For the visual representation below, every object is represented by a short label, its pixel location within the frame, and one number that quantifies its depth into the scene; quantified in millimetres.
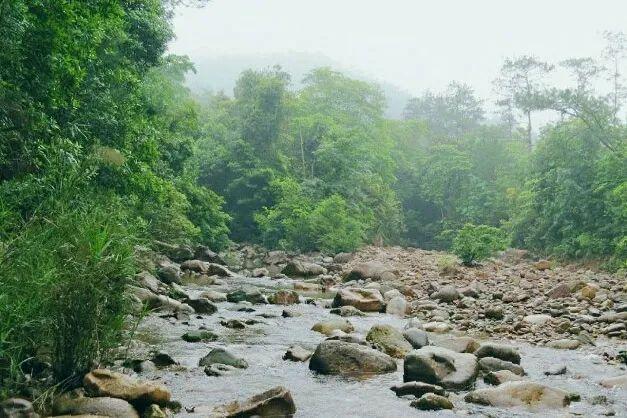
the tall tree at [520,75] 35781
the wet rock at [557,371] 6199
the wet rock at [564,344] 7492
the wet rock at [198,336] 7598
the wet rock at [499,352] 6578
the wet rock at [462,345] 6887
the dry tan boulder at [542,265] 18952
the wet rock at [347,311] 10594
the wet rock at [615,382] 5531
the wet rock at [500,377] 5776
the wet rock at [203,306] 10055
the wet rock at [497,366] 6176
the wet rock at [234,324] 8844
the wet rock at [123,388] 4484
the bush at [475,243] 19750
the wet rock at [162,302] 9375
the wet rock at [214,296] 11727
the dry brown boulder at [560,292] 11148
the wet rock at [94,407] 4242
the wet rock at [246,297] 11906
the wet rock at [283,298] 11878
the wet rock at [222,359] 6270
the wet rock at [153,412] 4398
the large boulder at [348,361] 6152
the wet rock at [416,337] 7445
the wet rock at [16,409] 3988
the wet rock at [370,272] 16500
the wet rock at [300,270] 18781
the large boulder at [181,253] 19300
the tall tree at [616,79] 25219
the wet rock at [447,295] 11969
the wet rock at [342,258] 23536
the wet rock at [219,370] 5930
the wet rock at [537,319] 8887
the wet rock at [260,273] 18475
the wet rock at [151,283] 10328
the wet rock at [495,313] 9758
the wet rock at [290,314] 10156
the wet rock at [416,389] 5340
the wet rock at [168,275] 13258
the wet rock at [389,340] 7000
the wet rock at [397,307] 10938
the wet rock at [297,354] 6816
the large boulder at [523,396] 5023
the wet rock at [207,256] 20812
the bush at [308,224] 26844
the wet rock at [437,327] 8930
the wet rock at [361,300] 11250
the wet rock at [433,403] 4973
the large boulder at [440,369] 5621
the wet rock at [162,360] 6099
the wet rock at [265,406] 4574
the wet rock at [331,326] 8688
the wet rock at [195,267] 17395
